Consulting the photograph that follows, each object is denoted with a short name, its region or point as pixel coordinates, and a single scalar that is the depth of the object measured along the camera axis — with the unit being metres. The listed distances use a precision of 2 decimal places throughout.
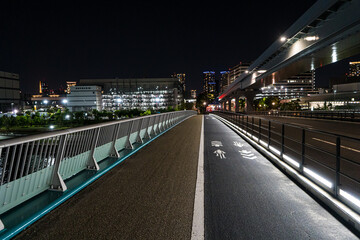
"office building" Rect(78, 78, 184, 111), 165.25
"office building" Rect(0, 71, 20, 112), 118.00
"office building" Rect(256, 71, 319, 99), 182.88
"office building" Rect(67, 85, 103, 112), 152.75
